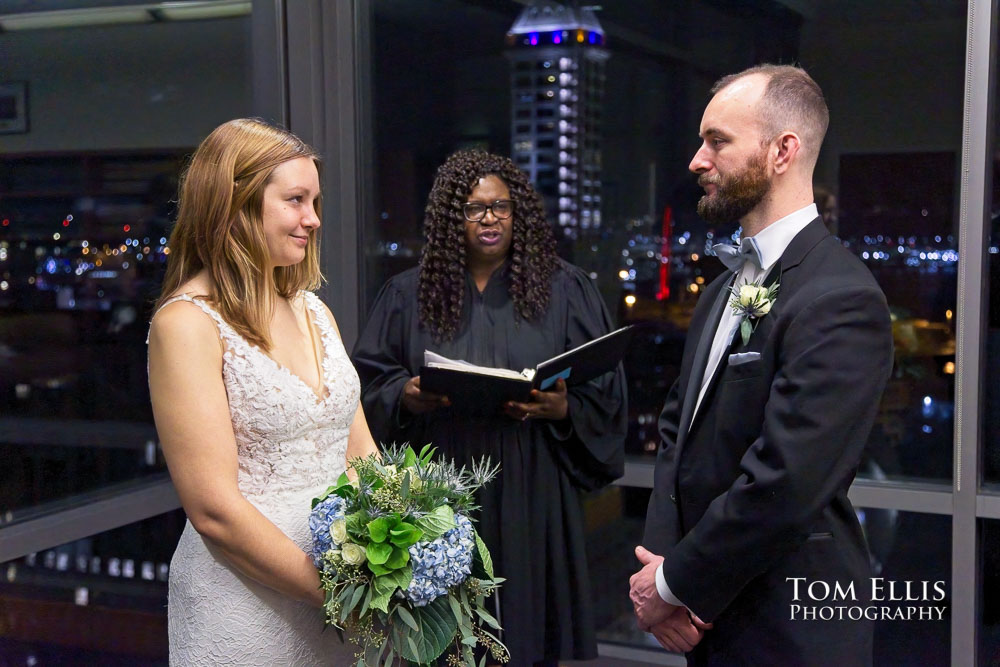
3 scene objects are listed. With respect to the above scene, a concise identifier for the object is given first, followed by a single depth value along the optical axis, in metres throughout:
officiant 2.82
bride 1.74
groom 1.67
